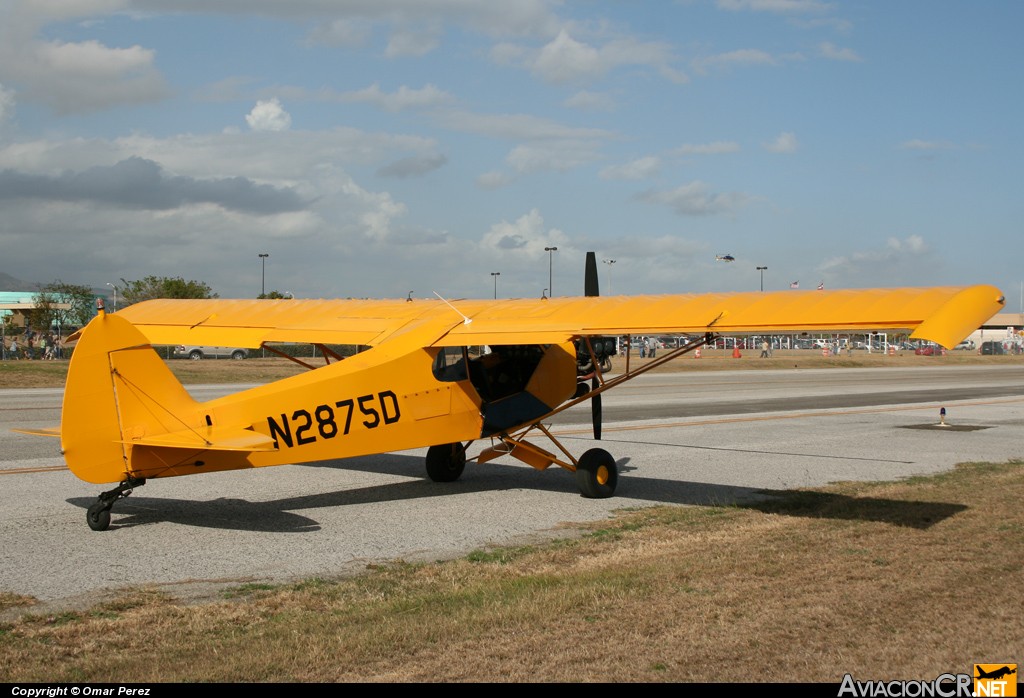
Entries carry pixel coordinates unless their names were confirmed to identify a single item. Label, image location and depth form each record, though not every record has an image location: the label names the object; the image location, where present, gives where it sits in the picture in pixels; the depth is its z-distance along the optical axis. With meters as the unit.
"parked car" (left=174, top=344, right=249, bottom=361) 57.12
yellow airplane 9.25
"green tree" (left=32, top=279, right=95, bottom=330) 64.27
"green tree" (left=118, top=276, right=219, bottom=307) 75.31
